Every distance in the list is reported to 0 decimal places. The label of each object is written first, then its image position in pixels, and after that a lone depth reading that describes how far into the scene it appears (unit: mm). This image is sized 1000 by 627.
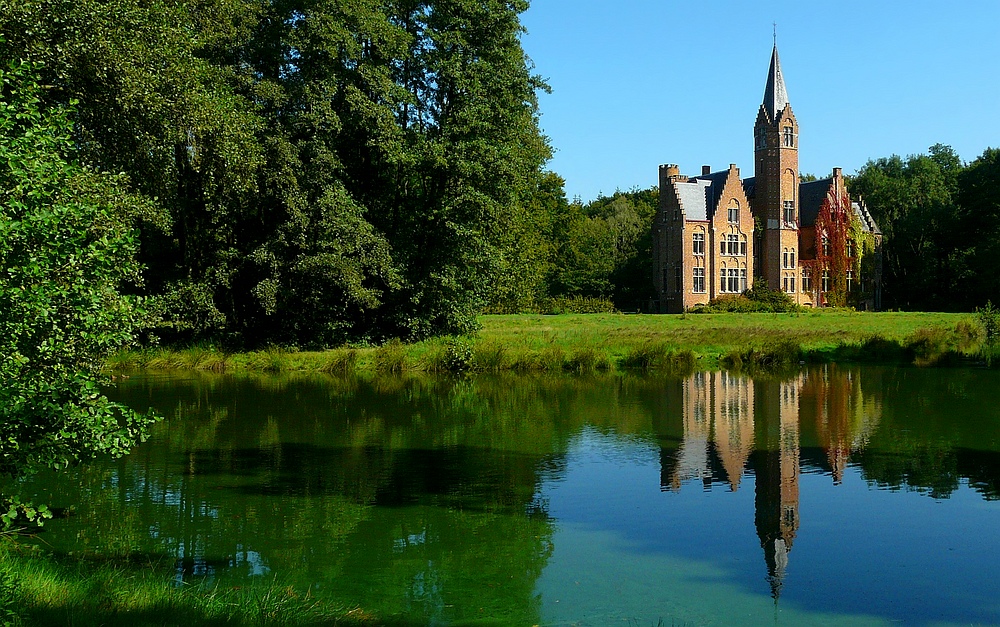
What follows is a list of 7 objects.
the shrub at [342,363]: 24406
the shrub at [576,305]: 52656
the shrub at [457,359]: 24281
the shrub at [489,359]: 24344
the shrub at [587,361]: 24266
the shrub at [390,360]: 24406
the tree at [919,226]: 55875
